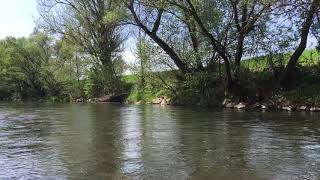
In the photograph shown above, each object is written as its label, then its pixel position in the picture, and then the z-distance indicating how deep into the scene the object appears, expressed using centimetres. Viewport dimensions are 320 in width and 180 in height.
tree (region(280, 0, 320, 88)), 1849
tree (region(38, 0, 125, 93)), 3047
